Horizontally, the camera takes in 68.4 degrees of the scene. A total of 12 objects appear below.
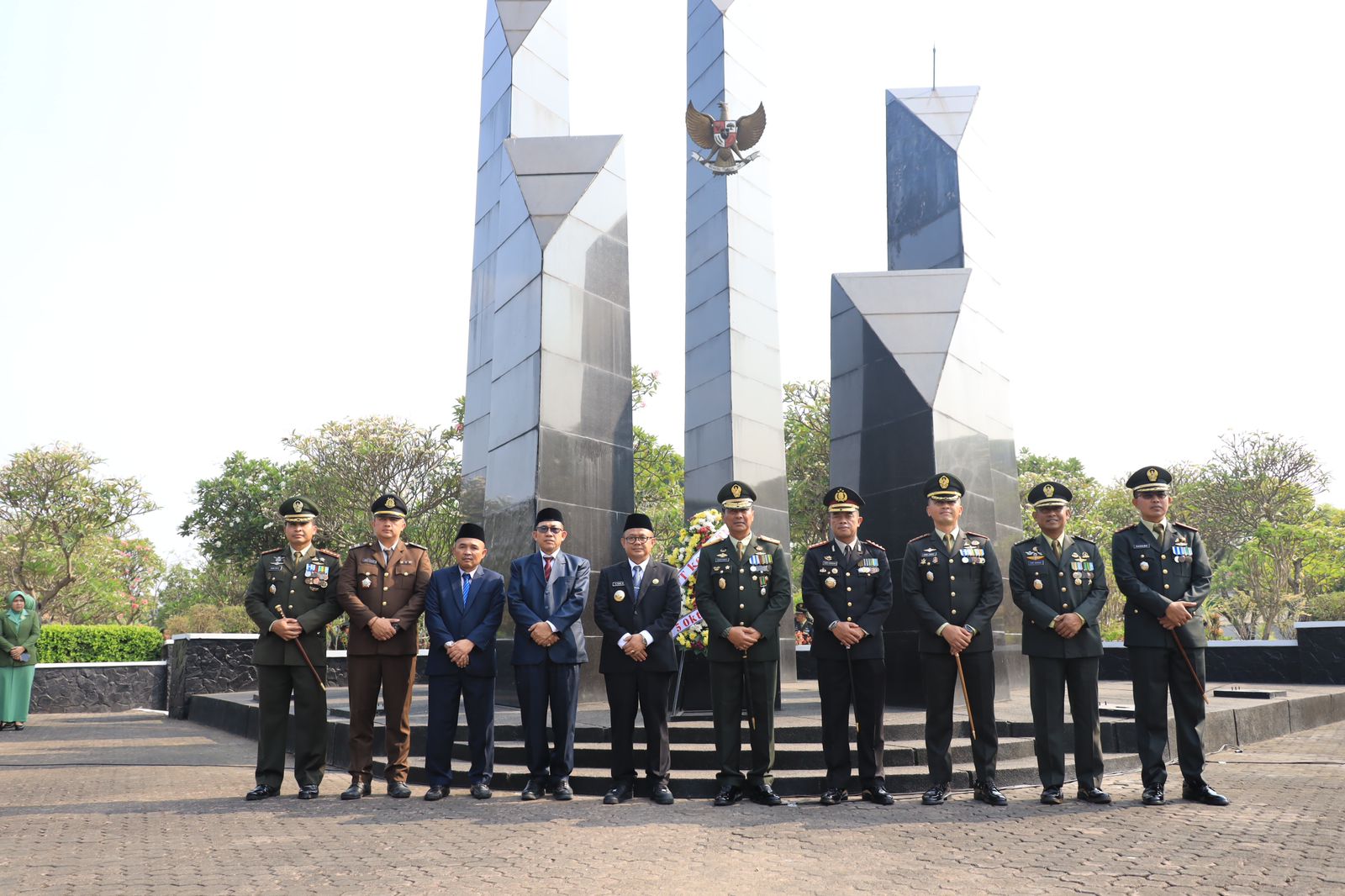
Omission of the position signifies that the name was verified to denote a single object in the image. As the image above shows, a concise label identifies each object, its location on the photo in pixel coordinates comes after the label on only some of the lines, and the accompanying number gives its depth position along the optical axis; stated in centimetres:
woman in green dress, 1264
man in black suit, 609
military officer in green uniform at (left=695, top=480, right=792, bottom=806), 599
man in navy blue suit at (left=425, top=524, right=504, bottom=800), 622
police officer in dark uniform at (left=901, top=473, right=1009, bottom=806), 596
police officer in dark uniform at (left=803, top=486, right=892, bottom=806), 599
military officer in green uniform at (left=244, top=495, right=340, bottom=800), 630
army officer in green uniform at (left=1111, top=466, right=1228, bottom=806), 585
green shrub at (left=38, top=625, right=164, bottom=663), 1838
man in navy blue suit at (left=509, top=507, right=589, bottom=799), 621
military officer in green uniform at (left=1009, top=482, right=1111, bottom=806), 589
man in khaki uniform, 623
